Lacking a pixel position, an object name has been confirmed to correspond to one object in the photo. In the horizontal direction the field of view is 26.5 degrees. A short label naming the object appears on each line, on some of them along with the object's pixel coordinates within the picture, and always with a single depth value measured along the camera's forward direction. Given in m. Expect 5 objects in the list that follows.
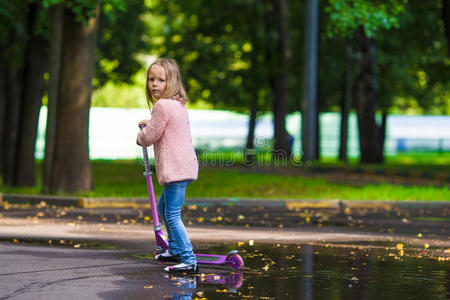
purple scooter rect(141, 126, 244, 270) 8.20
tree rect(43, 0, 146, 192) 17.82
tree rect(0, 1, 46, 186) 22.91
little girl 7.90
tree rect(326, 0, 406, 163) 35.19
